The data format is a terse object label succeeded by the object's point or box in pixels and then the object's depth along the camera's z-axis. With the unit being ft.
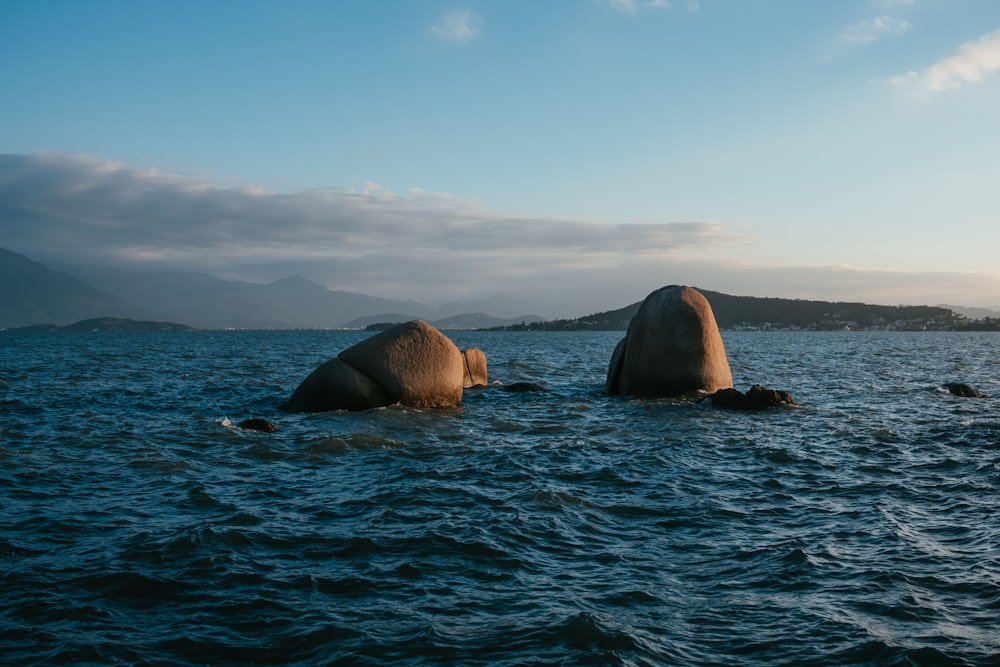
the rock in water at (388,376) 69.05
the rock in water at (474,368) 93.91
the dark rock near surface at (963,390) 81.89
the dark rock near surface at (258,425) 57.82
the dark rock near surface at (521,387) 89.36
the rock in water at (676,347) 76.74
